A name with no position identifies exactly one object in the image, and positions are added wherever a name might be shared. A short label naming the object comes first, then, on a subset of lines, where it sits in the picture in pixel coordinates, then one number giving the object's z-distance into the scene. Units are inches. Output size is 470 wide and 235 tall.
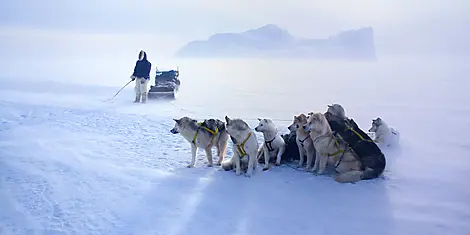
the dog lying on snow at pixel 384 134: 247.9
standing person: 443.2
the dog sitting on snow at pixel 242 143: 191.2
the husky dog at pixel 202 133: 207.0
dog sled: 472.7
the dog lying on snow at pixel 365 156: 183.5
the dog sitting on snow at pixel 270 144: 202.1
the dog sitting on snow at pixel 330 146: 185.3
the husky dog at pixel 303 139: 196.7
